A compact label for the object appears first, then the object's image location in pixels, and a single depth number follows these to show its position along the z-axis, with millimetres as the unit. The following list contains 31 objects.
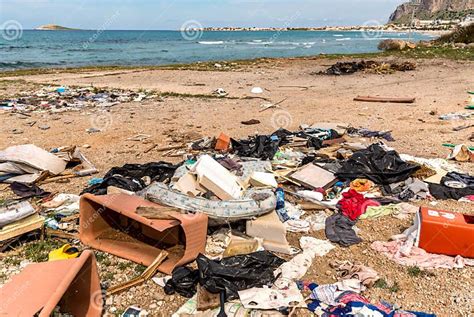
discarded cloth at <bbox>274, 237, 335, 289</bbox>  3668
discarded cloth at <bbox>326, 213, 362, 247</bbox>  4344
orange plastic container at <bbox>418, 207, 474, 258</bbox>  3887
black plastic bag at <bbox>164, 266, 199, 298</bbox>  3535
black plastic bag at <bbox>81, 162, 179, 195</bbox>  5414
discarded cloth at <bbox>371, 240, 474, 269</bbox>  3832
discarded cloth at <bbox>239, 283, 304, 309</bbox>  3271
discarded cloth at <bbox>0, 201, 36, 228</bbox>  4105
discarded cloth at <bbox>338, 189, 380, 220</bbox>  4858
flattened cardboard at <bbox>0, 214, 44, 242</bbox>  4090
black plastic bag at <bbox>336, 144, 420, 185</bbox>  5699
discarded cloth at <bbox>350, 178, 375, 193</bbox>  5492
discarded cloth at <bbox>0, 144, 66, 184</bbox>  6078
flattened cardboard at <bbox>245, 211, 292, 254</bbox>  4160
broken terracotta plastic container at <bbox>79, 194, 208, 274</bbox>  3887
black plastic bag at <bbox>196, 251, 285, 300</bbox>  3408
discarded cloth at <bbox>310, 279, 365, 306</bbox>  3389
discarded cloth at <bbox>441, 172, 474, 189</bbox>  5453
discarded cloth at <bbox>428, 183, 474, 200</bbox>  5215
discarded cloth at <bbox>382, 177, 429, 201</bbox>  5277
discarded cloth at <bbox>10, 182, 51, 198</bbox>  5512
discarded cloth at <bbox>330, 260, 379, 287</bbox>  3612
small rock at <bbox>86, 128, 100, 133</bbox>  8867
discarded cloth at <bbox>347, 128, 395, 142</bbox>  7907
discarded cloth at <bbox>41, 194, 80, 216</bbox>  4996
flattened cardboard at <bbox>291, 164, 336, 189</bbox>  5551
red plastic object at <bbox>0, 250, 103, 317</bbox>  2637
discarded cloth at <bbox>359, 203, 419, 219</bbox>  4852
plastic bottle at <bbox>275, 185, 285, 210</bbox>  4953
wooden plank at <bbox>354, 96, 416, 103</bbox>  11233
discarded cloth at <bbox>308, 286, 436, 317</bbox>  3158
